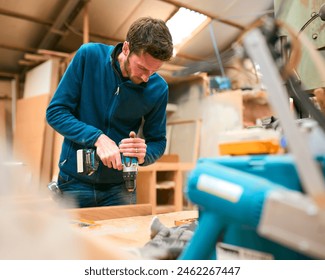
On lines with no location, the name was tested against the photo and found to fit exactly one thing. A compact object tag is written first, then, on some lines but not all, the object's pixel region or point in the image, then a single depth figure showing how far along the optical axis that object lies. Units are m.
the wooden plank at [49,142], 2.37
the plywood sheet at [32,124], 2.39
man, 1.11
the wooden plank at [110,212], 0.91
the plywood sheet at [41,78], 2.50
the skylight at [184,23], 2.16
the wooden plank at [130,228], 0.65
